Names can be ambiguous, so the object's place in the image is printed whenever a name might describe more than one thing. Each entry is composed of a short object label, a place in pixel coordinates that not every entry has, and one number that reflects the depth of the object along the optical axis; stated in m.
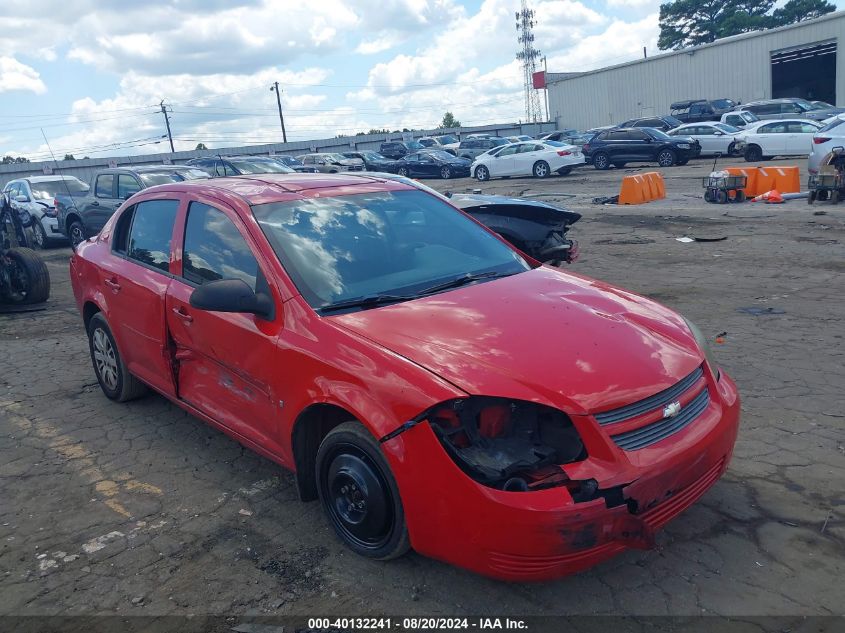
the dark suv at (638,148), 26.31
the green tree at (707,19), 70.25
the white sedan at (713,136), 27.00
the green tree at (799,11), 68.38
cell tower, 88.75
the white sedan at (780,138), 24.06
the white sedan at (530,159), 27.41
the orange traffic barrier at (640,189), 17.28
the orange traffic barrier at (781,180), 15.95
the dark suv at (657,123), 34.34
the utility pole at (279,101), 74.50
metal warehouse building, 43.22
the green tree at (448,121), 98.56
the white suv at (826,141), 15.53
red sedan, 2.83
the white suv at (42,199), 16.31
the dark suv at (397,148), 44.33
